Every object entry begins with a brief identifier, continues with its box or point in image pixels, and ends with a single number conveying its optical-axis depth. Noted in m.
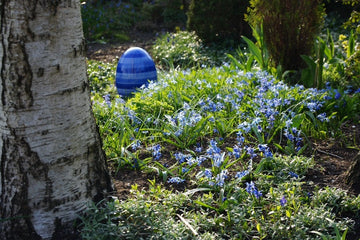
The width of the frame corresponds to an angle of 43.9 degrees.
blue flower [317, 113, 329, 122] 3.37
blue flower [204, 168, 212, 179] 2.53
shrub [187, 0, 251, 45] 6.96
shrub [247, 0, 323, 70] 4.62
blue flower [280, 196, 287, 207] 2.32
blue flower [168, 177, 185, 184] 2.62
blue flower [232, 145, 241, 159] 2.73
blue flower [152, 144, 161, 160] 2.91
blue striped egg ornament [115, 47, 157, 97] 4.83
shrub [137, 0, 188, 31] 9.70
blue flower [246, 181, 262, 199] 2.42
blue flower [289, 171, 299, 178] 2.71
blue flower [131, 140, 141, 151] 3.00
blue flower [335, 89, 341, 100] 3.98
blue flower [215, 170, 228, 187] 2.51
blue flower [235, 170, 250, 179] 2.56
